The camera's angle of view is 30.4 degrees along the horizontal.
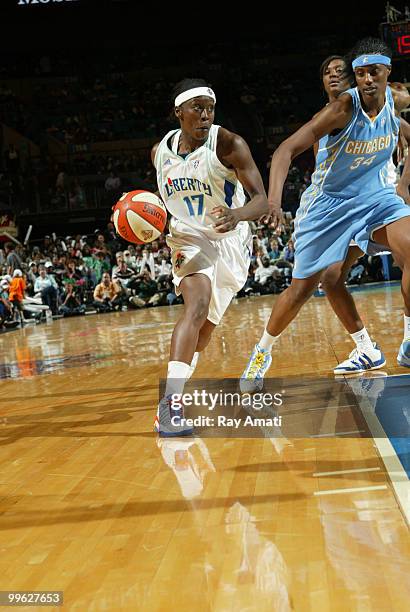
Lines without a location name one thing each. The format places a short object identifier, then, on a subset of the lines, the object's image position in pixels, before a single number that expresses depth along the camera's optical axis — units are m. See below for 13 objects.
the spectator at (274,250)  17.12
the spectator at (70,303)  17.00
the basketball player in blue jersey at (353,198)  4.10
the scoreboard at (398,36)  15.12
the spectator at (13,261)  17.38
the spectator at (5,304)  15.36
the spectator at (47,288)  16.83
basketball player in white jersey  3.79
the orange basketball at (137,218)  4.72
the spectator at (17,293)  15.75
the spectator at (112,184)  21.46
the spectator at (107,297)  16.86
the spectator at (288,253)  16.73
